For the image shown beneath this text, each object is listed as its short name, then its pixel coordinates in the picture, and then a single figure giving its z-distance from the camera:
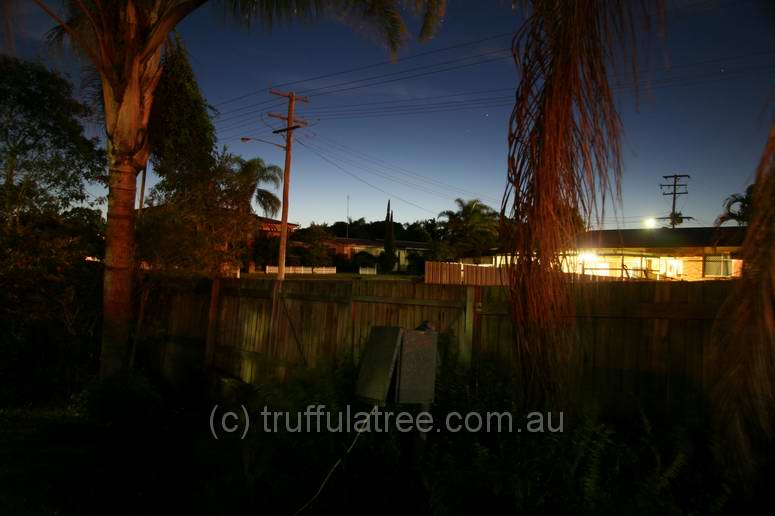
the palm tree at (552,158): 3.96
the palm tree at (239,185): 11.91
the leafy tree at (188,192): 10.80
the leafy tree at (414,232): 82.19
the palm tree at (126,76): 8.31
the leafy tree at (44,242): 10.23
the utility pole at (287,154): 30.44
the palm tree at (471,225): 49.88
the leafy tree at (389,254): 59.94
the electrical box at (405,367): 4.25
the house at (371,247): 67.58
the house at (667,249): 29.62
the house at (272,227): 44.78
